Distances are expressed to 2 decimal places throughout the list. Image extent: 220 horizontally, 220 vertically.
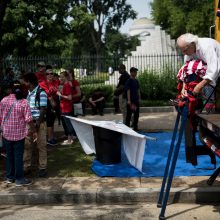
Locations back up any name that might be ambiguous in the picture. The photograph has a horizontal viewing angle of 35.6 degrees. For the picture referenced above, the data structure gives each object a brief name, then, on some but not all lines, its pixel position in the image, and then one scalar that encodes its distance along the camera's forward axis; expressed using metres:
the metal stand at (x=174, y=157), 3.88
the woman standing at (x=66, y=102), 7.72
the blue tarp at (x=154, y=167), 5.71
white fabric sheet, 5.76
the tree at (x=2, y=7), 6.82
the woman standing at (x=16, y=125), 5.22
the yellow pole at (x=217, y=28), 4.82
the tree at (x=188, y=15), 28.70
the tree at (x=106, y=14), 36.14
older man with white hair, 3.69
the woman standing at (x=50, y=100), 7.60
